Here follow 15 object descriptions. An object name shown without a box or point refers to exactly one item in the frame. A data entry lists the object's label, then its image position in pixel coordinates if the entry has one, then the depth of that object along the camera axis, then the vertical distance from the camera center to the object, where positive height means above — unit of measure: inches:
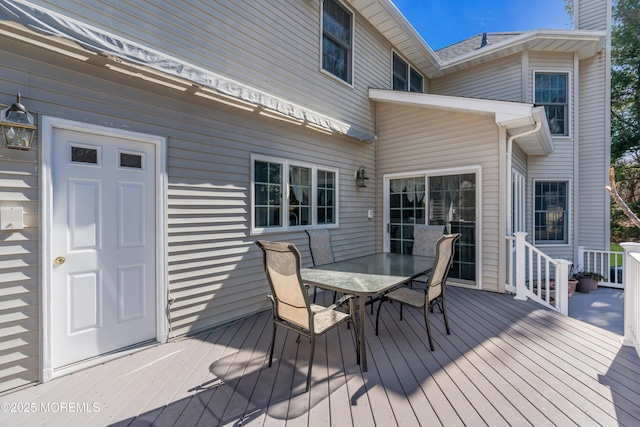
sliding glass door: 201.8 +2.4
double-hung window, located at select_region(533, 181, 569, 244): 282.2 -2.8
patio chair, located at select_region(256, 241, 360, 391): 89.5 -29.8
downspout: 183.0 +29.1
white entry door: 99.8 -12.3
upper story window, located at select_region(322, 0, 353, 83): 207.3 +129.9
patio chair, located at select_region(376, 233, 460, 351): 114.1 -32.6
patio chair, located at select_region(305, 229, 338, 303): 154.9 -18.9
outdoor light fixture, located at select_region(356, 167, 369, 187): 232.2 +28.0
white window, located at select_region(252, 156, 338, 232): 163.9 +11.1
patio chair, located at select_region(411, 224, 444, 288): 177.6 -16.5
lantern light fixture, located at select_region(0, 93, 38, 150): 85.7 +26.3
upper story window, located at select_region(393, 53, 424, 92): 279.8 +140.1
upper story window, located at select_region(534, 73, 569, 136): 276.4 +113.5
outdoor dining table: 101.5 -26.9
